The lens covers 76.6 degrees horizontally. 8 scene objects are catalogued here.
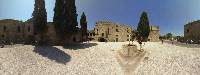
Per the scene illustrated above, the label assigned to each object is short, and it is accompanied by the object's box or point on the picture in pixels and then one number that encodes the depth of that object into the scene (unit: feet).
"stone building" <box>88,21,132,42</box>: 91.76
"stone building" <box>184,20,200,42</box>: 86.14
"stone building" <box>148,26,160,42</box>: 96.36
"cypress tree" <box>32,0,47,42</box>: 69.16
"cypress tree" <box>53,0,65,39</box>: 69.56
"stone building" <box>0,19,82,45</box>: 79.51
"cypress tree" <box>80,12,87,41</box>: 84.85
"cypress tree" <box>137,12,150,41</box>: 86.48
